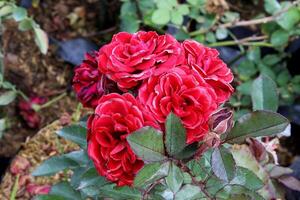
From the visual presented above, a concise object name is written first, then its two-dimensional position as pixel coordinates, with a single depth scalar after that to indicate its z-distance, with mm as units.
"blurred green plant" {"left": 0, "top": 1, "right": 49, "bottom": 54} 920
